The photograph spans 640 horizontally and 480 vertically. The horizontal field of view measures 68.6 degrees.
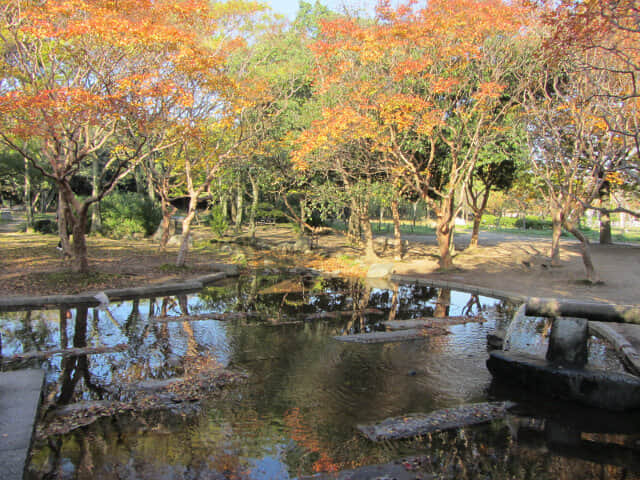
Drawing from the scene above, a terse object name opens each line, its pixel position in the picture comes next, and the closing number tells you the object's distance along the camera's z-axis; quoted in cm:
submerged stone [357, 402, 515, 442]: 528
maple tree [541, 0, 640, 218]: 770
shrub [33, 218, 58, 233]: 2483
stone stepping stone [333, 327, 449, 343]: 893
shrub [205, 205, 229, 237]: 2352
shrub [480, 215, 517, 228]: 4892
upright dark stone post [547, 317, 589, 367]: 669
